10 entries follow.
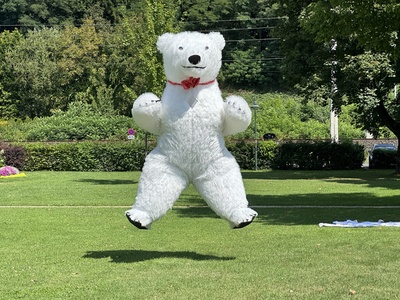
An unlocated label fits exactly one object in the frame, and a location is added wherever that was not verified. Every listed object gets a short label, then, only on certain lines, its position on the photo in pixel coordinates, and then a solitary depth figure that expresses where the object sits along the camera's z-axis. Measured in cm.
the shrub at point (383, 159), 3444
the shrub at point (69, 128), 4625
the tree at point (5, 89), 5672
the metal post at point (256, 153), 3406
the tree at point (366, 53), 1308
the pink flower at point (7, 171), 2778
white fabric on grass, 1145
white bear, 795
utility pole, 2548
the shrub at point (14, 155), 3378
